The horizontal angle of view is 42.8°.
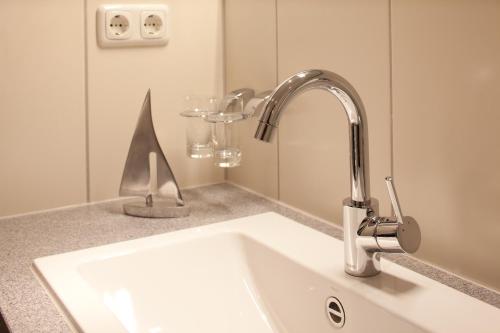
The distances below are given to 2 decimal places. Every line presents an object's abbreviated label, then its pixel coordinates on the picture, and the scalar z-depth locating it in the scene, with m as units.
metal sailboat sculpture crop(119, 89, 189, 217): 1.21
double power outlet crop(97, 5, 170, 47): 1.26
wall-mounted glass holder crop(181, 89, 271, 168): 1.25
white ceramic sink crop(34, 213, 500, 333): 0.79
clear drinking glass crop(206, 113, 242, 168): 1.22
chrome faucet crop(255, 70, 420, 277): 0.79
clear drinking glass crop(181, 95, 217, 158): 1.26
